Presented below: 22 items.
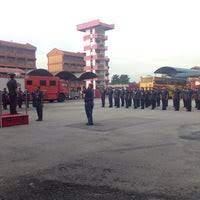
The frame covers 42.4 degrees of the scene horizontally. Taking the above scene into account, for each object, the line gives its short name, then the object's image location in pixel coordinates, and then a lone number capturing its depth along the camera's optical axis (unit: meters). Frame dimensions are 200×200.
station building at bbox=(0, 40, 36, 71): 43.79
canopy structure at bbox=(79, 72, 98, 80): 31.68
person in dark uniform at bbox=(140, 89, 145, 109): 18.41
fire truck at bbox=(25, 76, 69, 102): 24.02
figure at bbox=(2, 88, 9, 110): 17.99
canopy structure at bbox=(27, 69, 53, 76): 27.99
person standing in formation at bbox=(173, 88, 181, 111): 16.96
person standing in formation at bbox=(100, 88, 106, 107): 20.23
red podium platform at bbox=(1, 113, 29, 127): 10.16
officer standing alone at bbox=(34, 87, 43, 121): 11.97
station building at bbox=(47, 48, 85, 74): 55.16
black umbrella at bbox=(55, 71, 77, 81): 30.54
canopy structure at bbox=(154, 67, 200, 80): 30.29
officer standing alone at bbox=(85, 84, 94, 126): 10.60
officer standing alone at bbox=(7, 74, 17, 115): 11.22
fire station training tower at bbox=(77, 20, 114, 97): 63.91
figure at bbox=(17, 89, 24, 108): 18.65
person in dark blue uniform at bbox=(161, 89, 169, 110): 17.36
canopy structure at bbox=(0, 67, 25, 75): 26.03
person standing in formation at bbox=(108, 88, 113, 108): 19.70
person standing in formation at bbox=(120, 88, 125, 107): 19.36
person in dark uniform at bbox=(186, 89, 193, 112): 16.48
